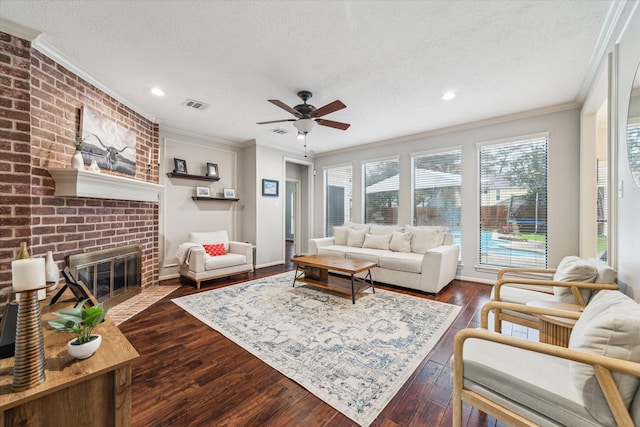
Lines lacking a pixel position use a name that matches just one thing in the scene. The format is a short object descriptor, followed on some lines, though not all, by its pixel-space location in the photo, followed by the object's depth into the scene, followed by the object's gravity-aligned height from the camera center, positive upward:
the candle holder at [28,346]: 0.89 -0.46
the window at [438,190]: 4.51 +0.42
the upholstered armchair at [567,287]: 1.83 -0.55
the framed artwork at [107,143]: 2.87 +0.86
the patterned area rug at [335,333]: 1.76 -1.14
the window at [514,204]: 3.79 +0.14
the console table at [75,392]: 0.88 -0.66
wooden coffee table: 3.35 -0.77
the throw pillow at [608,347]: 0.94 -0.51
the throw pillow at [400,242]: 4.38 -0.49
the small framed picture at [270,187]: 5.44 +0.56
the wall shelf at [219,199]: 4.84 +0.30
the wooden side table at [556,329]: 1.54 -0.71
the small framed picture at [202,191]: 4.83 +0.42
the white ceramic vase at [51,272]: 1.89 -0.43
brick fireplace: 2.08 +0.45
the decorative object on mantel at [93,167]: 2.78 +0.50
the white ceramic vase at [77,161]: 2.52 +0.51
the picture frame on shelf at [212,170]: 4.95 +0.84
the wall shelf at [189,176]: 4.49 +0.68
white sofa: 3.63 -0.64
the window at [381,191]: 5.30 +0.47
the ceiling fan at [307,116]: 3.01 +1.15
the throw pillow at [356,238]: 4.98 -0.47
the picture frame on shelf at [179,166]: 4.52 +0.84
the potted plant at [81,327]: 1.06 -0.48
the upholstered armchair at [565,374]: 0.93 -0.70
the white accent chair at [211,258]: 3.99 -0.72
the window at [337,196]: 6.16 +0.43
